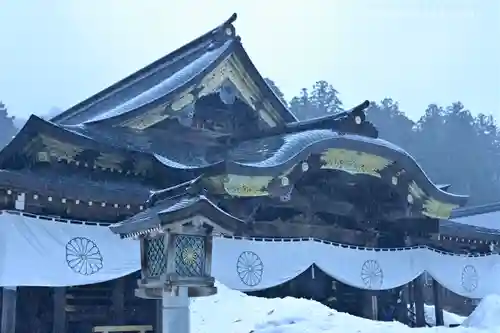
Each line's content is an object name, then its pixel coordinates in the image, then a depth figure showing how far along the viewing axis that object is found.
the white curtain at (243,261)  8.46
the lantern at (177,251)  5.77
